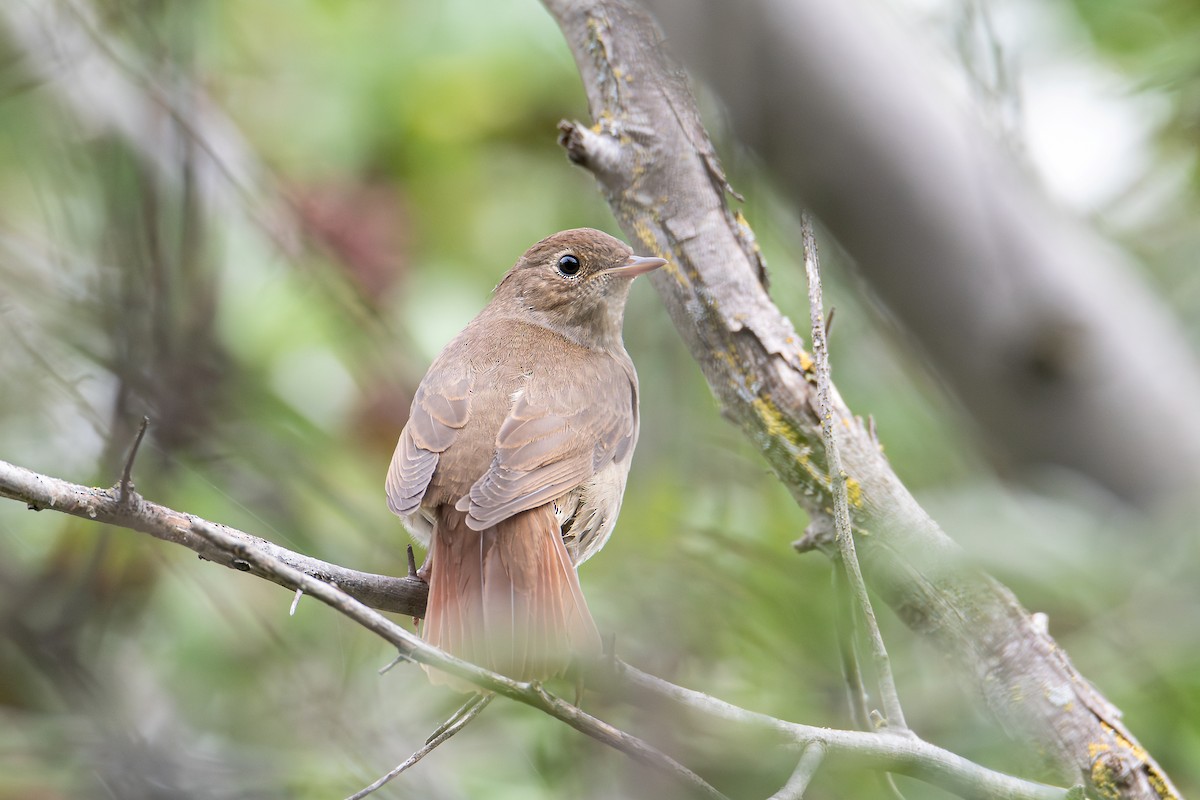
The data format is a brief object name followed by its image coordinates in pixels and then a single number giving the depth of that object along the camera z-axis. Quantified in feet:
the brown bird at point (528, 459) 18.61
